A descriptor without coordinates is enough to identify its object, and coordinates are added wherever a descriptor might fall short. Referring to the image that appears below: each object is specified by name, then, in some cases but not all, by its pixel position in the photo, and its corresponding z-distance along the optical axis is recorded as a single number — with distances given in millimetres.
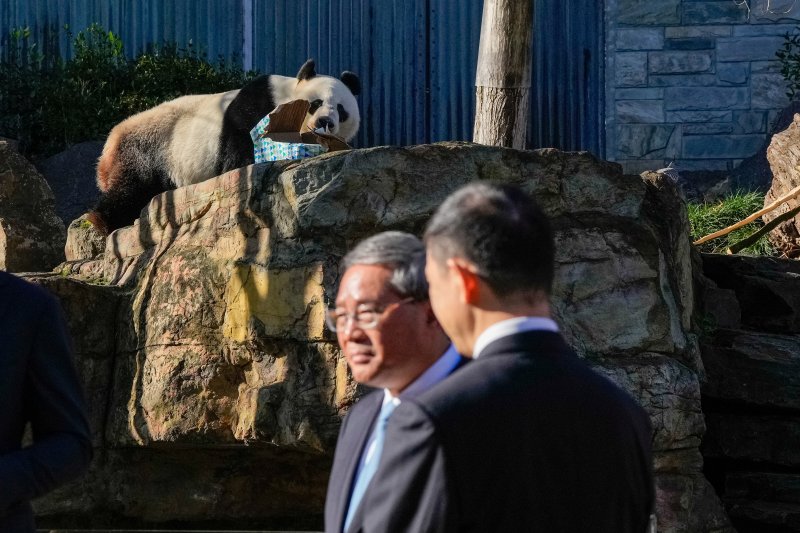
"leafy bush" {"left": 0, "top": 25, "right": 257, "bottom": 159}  20562
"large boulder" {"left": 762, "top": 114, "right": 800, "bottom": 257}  14852
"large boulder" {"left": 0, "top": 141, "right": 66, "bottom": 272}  13648
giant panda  15203
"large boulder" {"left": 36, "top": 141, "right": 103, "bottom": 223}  18984
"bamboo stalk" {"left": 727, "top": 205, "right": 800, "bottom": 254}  14367
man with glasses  4504
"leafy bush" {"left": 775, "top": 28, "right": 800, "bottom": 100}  20500
